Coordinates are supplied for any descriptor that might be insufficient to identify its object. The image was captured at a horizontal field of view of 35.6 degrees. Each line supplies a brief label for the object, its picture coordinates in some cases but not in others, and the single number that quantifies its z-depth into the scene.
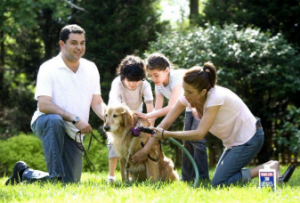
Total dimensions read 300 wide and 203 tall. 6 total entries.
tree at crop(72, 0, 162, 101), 14.73
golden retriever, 6.08
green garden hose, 5.42
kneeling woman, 5.28
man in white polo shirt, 5.91
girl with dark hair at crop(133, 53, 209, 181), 6.24
